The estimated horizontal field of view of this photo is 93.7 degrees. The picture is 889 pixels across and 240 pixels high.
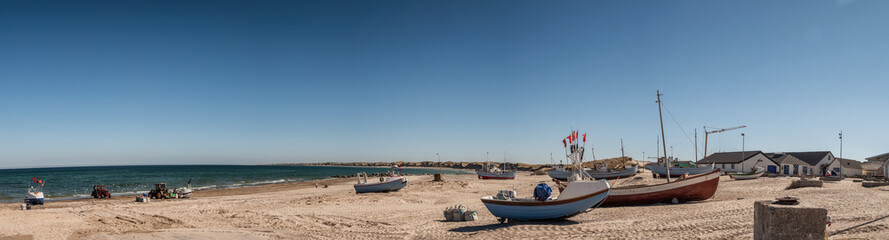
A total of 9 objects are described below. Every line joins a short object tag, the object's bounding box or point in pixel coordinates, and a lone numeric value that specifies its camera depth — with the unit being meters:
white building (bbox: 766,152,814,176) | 49.69
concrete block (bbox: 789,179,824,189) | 23.63
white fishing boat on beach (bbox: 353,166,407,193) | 33.00
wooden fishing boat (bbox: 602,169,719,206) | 19.64
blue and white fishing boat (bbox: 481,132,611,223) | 14.50
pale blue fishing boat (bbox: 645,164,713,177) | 47.40
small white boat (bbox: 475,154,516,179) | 60.34
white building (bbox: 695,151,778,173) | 54.08
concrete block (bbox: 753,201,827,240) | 5.81
